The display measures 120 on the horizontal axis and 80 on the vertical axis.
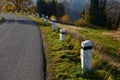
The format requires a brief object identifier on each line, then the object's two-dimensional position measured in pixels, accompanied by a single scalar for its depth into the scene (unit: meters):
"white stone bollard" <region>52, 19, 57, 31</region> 17.67
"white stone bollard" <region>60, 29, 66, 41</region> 12.95
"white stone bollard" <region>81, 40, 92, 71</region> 7.89
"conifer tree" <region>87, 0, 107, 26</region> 55.78
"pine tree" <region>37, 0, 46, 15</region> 83.14
